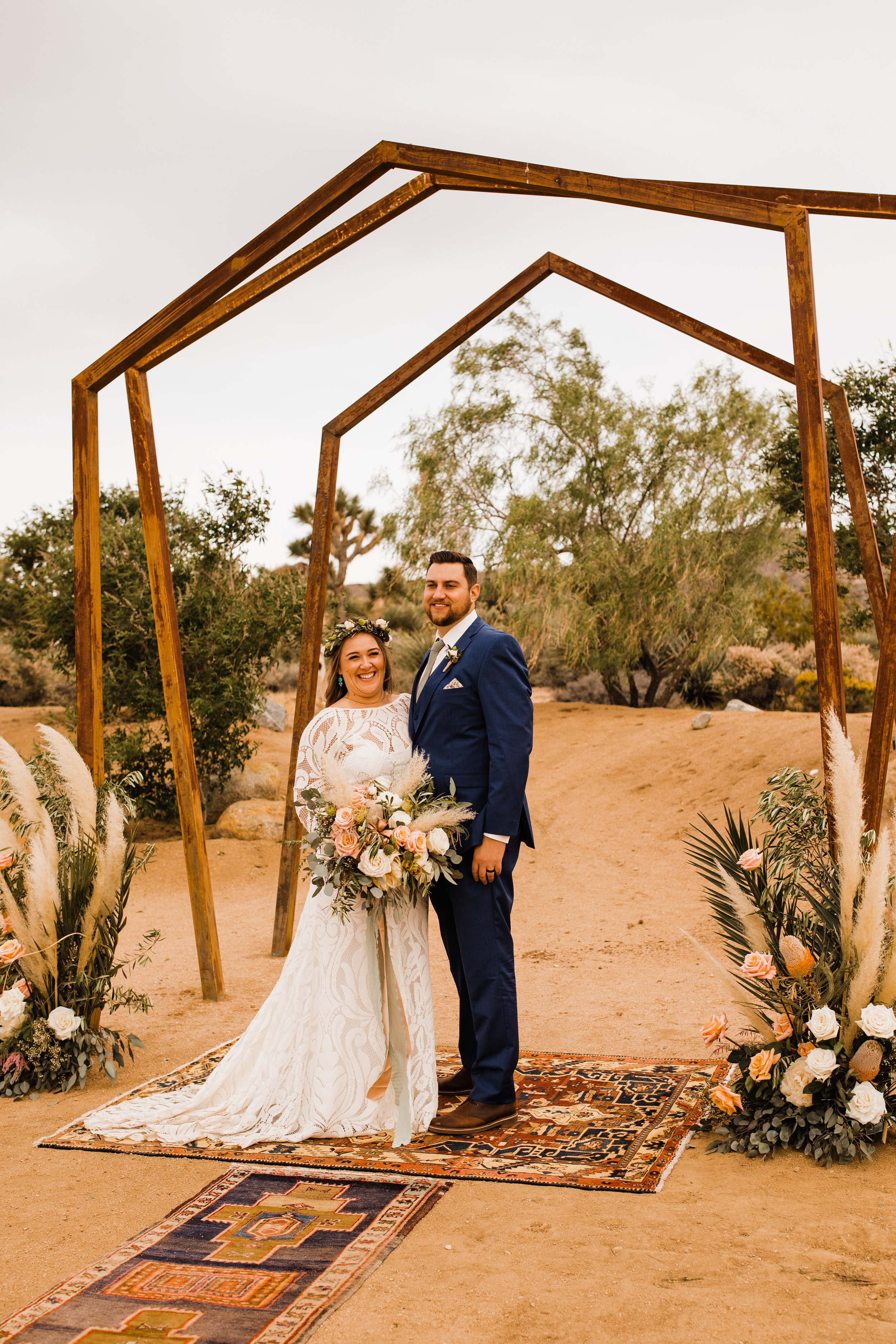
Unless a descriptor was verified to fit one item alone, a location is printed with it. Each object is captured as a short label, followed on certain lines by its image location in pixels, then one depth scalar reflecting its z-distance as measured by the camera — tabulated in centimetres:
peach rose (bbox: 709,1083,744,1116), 374
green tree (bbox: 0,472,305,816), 1267
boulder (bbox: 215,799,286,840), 1249
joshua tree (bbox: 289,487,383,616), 3017
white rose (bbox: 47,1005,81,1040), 478
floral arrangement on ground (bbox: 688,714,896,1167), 359
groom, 409
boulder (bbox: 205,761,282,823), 1366
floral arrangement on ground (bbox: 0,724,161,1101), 473
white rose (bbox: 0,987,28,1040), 473
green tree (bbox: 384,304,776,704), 1564
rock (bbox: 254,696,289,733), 1938
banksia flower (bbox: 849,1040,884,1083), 361
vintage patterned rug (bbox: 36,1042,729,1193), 366
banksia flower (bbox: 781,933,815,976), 375
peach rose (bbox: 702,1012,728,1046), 400
